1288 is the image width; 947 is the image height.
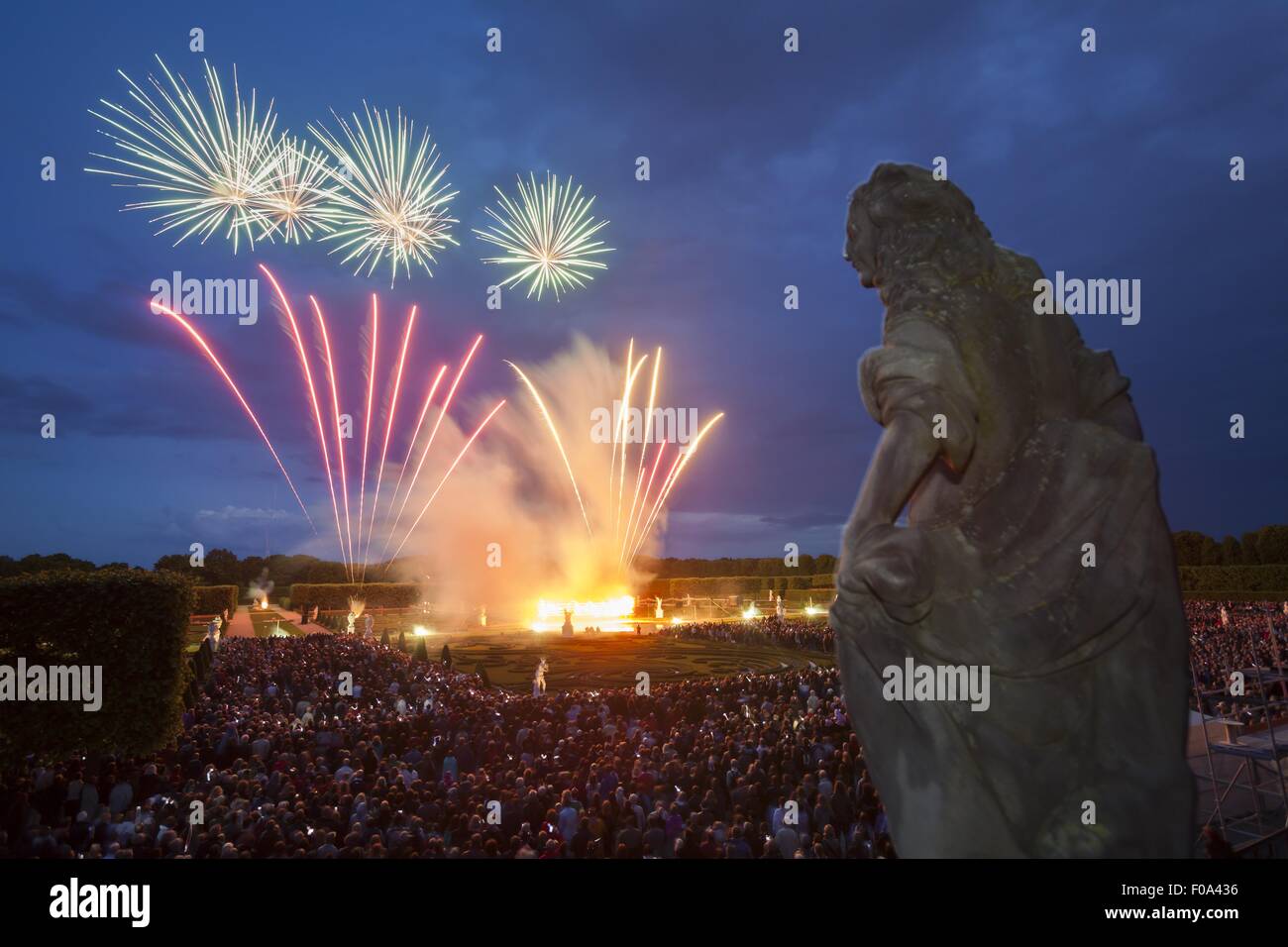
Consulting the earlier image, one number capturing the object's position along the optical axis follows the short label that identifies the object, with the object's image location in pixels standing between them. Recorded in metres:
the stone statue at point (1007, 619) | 3.32
